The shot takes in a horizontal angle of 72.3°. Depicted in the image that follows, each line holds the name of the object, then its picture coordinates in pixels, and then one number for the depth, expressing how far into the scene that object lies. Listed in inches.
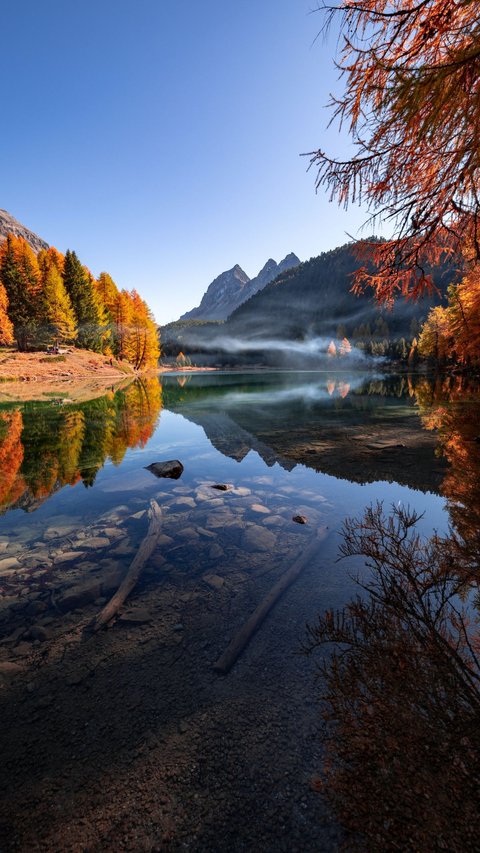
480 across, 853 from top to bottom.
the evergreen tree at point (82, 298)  2657.5
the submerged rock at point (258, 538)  289.9
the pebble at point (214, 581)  237.1
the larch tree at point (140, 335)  3070.9
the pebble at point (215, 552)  277.1
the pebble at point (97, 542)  288.8
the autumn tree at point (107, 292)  2970.0
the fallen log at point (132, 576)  201.2
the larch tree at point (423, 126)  173.0
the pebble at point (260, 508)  362.3
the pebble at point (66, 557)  261.9
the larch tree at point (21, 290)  2377.0
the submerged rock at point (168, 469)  488.1
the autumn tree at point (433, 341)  2393.5
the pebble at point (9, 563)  253.5
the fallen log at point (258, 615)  168.0
